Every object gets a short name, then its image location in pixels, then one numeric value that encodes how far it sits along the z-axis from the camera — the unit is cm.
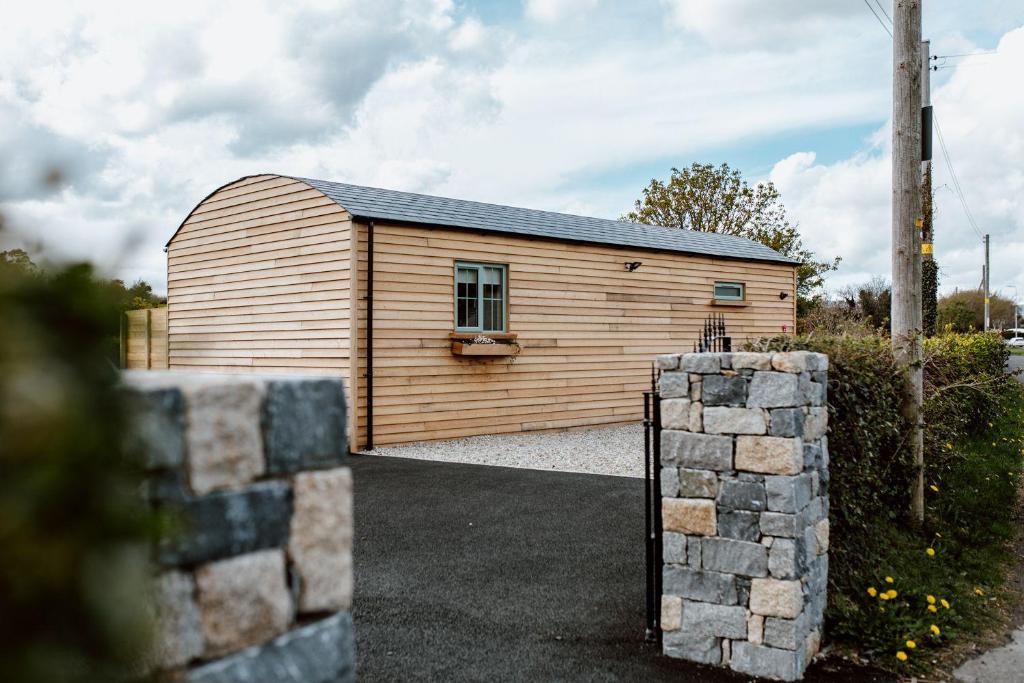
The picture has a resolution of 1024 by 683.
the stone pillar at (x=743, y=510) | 383
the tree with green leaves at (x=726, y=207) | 3003
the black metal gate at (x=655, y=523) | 420
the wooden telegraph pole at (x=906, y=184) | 625
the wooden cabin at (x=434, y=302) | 1077
